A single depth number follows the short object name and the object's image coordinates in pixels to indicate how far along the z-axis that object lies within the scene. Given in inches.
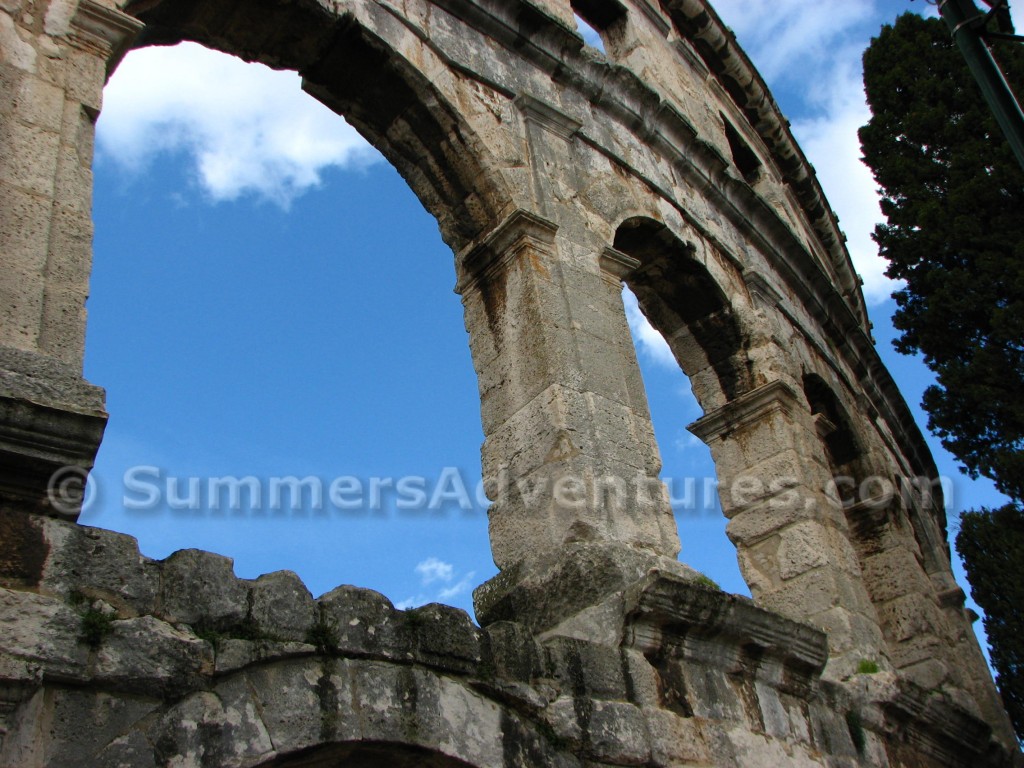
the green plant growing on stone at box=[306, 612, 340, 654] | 147.2
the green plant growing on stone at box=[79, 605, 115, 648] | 129.0
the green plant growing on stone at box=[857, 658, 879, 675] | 248.4
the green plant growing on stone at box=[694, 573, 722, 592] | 200.7
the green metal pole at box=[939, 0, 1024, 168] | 149.1
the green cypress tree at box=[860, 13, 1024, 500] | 350.6
